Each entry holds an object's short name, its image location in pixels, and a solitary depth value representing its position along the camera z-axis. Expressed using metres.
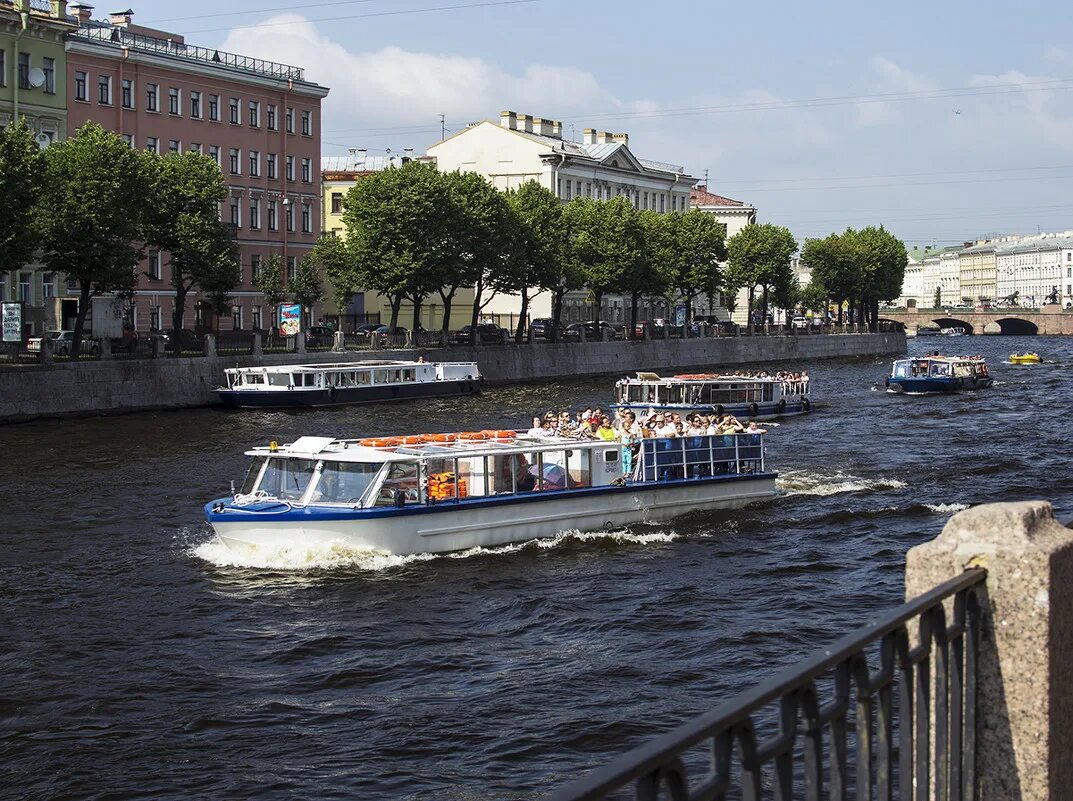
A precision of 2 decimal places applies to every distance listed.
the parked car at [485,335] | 78.88
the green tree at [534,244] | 83.44
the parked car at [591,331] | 90.00
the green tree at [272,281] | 75.06
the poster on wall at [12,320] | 51.03
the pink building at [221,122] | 73.12
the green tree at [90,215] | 54.59
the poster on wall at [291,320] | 66.88
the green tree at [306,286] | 75.19
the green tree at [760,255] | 115.25
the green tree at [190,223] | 60.25
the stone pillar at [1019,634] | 5.11
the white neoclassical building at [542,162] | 113.19
